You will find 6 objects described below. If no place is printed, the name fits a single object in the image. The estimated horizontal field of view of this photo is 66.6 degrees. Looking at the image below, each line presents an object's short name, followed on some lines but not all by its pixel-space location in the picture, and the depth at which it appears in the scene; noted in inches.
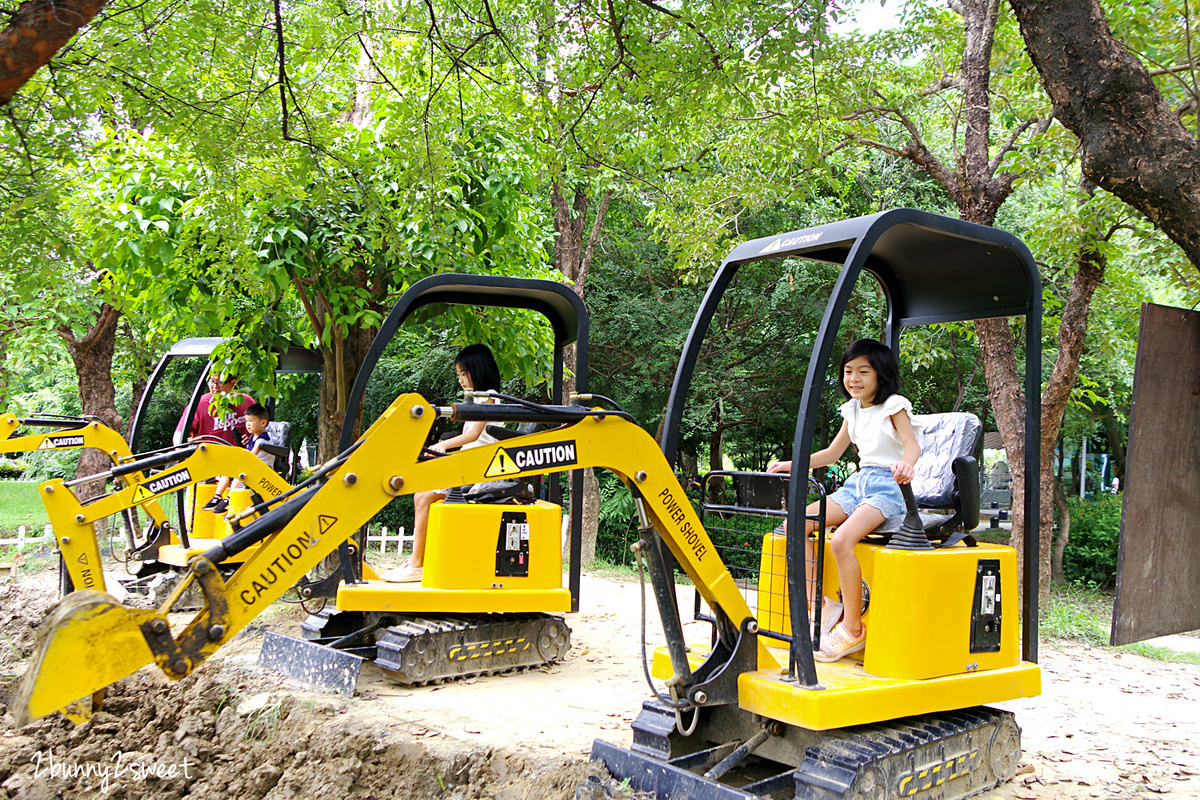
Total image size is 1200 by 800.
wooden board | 161.6
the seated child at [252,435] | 348.8
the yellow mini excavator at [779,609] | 124.0
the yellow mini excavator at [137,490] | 232.4
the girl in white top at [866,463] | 162.6
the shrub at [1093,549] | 652.7
